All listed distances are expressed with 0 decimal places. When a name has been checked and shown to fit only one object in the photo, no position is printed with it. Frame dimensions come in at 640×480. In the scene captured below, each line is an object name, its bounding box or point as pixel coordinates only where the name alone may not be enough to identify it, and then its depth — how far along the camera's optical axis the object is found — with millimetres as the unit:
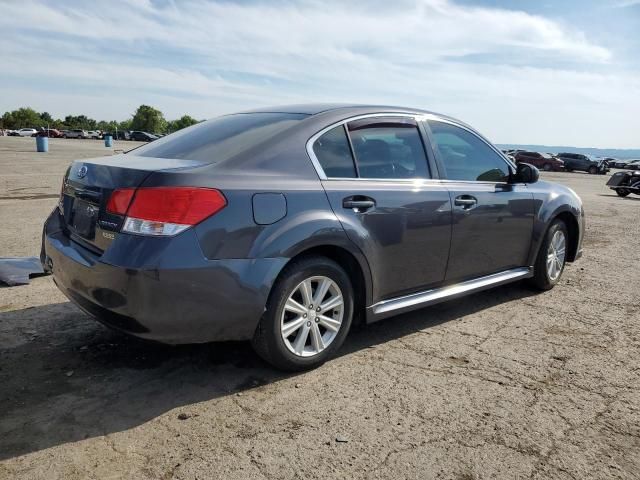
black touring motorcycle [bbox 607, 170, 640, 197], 19438
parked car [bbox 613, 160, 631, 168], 54594
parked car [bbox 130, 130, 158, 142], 72706
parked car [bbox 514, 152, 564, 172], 44562
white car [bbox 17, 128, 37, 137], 86812
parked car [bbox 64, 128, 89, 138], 85875
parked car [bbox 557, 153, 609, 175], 44406
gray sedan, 2826
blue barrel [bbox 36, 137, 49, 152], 32250
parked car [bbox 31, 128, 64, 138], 82375
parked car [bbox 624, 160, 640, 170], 45012
